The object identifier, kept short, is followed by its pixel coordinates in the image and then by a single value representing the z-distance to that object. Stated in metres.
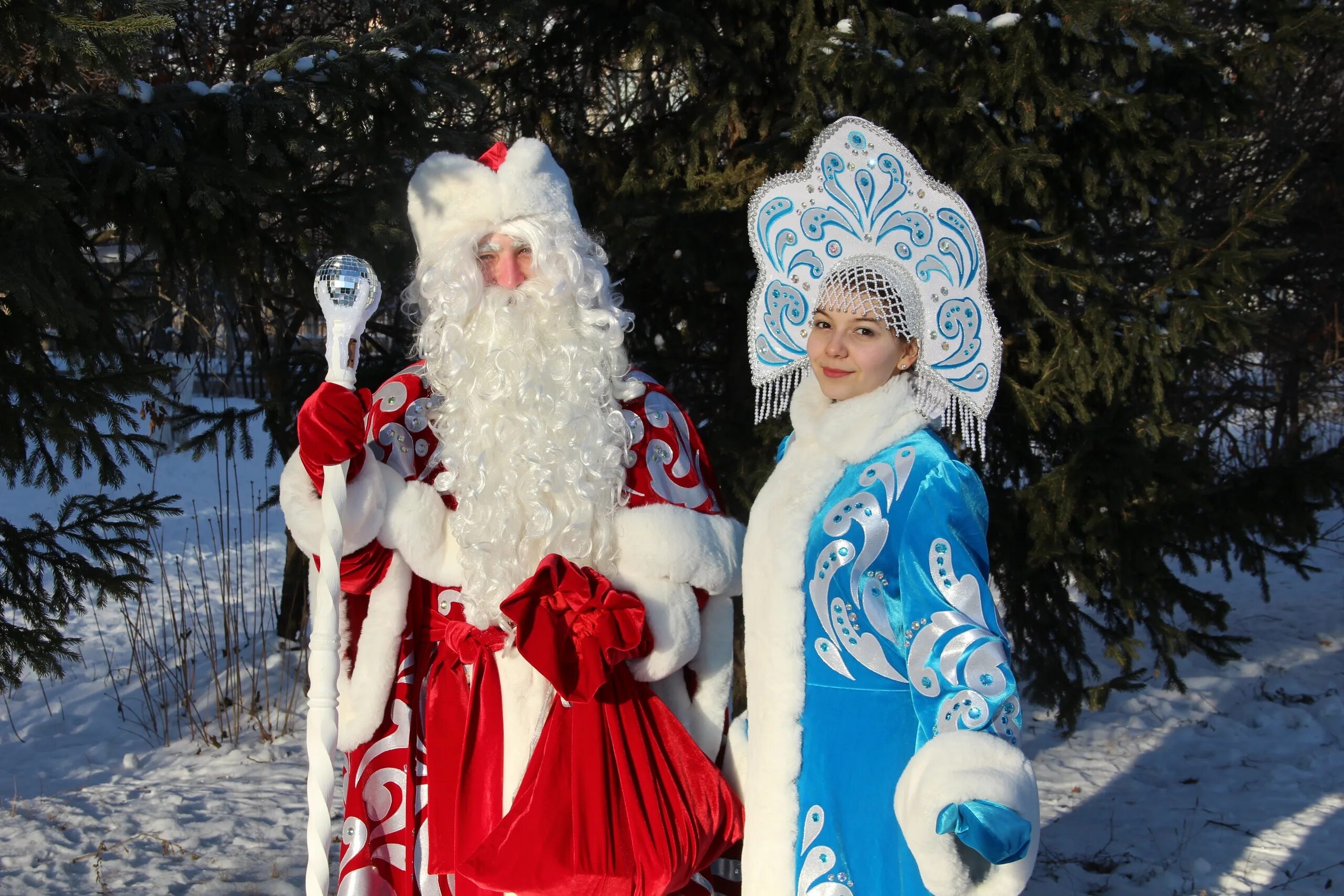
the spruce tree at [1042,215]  3.90
